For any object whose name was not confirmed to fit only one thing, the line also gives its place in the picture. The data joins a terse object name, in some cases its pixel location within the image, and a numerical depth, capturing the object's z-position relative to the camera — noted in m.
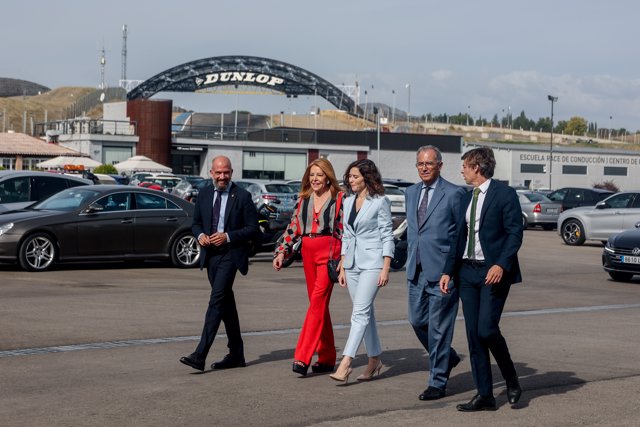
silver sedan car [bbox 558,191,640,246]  28.98
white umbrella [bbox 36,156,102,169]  53.19
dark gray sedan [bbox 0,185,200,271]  18.02
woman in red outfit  8.93
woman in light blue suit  8.69
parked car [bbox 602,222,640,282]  18.75
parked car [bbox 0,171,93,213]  21.44
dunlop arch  87.44
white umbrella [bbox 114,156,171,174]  61.03
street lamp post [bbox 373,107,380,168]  78.50
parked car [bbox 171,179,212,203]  38.02
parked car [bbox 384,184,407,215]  34.78
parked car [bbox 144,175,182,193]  48.84
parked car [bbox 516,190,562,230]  39.88
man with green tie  7.64
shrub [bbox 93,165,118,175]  58.38
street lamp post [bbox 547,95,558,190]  84.49
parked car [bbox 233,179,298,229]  24.97
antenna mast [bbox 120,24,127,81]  93.81
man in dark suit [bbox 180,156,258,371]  9.20
